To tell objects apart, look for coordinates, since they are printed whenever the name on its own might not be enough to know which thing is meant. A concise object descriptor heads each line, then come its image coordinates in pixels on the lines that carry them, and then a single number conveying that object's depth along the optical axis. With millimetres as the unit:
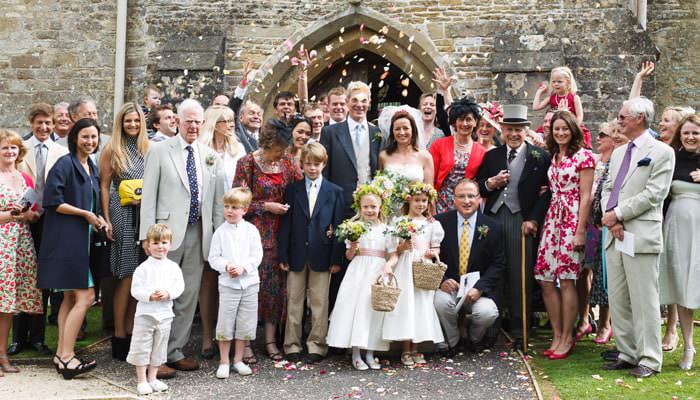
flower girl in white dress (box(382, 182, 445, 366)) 5496
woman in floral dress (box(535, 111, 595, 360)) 5723
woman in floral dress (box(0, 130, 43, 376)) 5297
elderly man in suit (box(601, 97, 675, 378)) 5094
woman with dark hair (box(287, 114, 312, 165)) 5969
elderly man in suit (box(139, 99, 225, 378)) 5355
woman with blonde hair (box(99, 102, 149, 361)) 5570
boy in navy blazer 5719
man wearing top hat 6055
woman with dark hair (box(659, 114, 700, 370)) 5289
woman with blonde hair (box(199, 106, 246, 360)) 5859
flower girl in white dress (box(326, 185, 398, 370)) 5469
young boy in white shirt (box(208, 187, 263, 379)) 5305
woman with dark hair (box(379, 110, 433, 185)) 5992
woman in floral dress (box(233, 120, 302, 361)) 5777
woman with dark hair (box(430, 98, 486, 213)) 6297
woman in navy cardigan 5148
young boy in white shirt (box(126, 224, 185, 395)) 4852
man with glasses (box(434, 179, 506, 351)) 5840
